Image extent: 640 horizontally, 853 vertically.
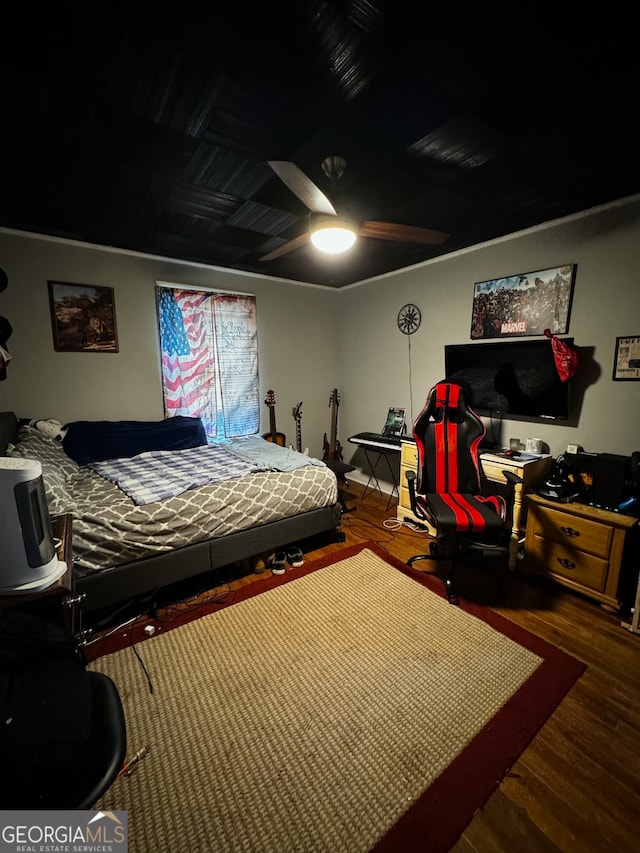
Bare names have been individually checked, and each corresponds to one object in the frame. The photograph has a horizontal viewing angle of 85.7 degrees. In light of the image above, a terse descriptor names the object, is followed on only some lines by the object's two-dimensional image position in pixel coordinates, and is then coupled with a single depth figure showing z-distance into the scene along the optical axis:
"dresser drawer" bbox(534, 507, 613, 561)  2.11
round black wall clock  3.71
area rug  1.15
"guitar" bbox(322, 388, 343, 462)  4.80
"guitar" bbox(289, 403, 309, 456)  4.50
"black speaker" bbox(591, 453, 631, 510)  2.12
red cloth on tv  2.47
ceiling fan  1.62
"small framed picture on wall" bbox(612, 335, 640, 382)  2.31
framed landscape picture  3.05
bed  1.93
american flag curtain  3.62
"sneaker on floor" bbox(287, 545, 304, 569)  2.64
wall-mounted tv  2.61
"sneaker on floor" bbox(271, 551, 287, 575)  2.57
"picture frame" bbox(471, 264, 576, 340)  2.61
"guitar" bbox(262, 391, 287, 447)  4.25
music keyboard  3.61
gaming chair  2.57
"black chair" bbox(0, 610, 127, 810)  0.70
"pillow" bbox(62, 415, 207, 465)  3.01
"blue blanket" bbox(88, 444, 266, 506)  2.29
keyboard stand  4.19
